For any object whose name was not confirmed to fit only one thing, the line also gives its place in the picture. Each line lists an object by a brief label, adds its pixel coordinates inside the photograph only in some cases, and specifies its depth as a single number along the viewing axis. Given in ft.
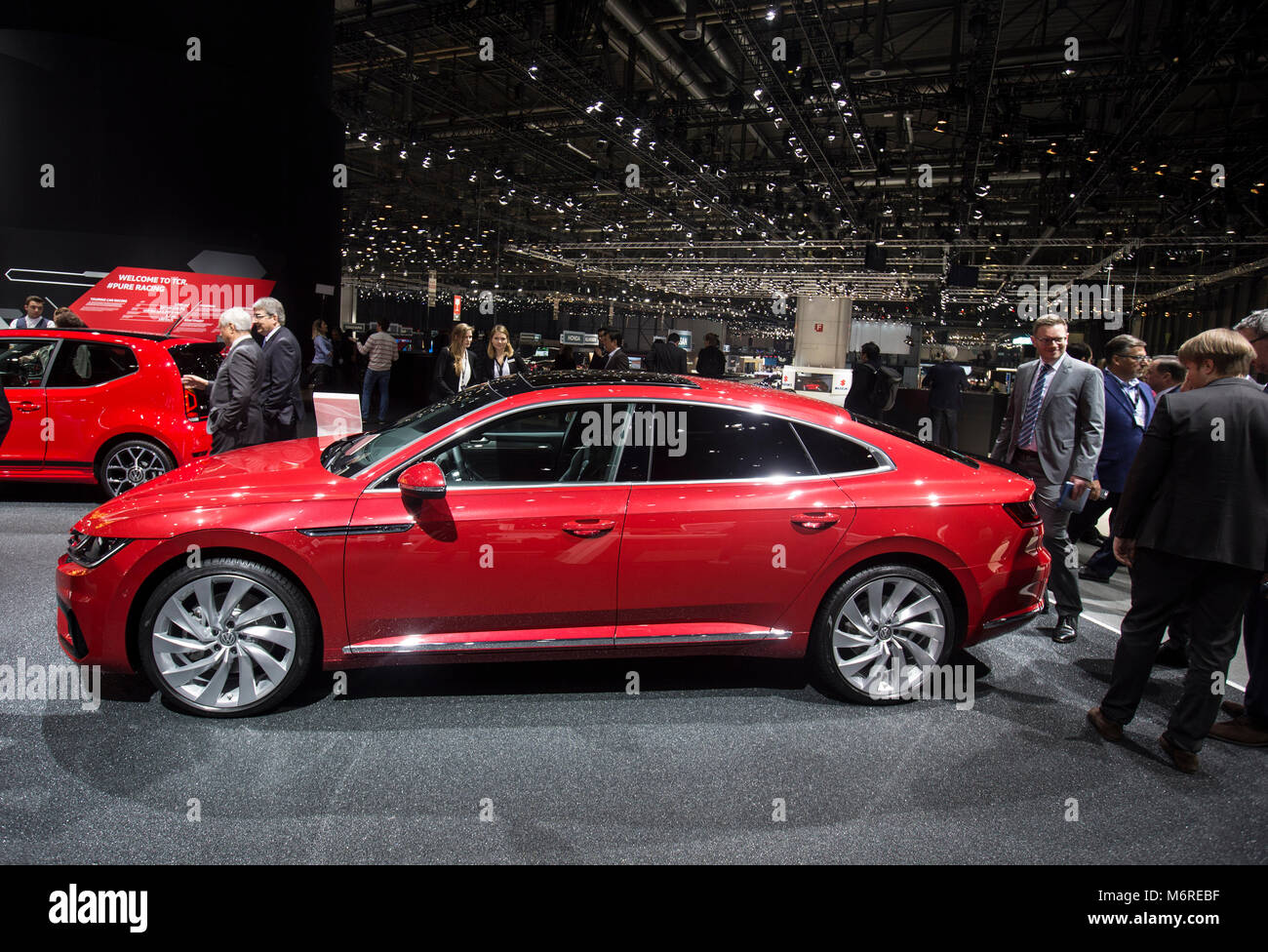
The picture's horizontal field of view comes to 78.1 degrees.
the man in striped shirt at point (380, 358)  40.93
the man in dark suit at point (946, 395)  39.09
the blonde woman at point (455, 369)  24.85
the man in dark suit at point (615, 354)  33.84
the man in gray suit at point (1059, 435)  14.20
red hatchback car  21.02
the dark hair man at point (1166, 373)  19.19
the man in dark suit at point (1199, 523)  9.70
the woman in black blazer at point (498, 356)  25.16
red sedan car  10.33
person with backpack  37.40
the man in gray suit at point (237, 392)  16.84
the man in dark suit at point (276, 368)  17.67
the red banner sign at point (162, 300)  34.71
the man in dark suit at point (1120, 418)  18.49
